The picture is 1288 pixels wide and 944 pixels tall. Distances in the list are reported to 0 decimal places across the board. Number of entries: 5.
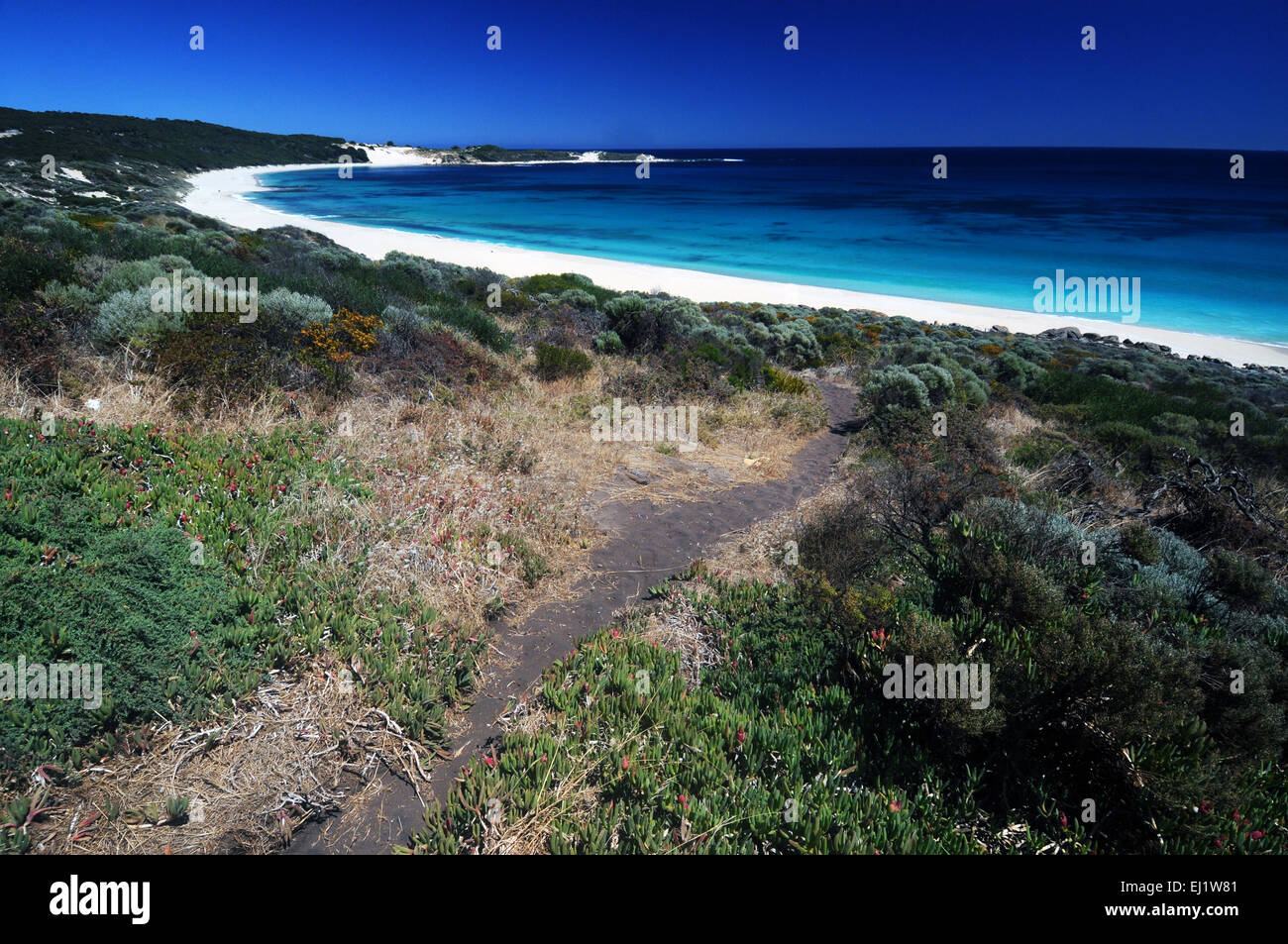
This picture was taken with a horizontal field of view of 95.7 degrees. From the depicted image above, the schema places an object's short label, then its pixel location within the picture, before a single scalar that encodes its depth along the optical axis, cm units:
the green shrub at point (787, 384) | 1205
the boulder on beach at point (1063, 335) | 2462
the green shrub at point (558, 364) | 1048
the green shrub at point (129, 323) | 679
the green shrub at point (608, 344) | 1277
